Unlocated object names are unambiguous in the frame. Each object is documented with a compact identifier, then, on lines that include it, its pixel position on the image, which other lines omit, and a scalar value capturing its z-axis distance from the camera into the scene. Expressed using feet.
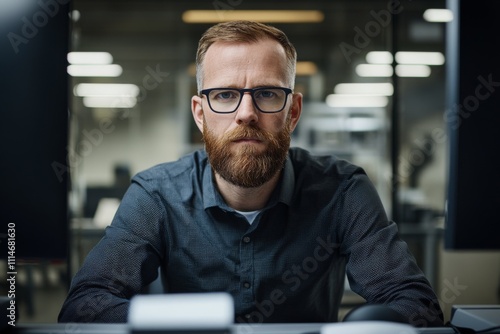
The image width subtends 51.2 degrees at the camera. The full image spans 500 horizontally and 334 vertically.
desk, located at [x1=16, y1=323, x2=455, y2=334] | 2.28
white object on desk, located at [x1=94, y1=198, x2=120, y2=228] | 15.14
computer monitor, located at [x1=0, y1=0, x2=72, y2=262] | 3.09
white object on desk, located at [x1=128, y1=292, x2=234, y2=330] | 1.80
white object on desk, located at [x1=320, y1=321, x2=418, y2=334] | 2.05
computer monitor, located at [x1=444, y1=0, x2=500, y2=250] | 2.83
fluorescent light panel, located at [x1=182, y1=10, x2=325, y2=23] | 18.93
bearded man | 3.69
